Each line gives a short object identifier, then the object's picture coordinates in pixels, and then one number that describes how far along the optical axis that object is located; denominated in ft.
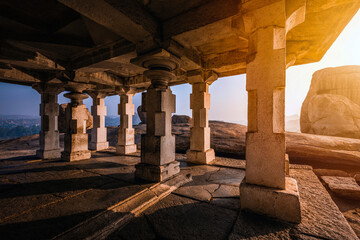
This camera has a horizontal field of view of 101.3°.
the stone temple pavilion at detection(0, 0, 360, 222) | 6.92
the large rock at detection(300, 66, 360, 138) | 37.40
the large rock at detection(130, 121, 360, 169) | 17.16
